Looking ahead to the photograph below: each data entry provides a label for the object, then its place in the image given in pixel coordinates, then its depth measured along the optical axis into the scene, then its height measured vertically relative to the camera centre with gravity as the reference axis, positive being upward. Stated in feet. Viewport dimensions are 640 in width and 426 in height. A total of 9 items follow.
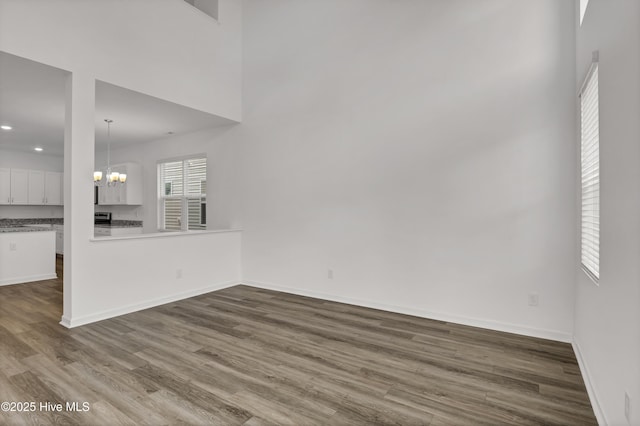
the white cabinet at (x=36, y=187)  26.22 +1.72
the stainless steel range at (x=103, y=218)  26.61 -0.68
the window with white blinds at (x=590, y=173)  7.24 +0.92
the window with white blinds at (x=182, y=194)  20.34 +0.97
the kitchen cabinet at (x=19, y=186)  25.16 +1.69
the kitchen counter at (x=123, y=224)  23.95 -1.06
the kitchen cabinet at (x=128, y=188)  22.84 +1.50
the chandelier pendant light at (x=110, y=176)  17.40 +1.84
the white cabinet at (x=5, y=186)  24.54 +1.64
